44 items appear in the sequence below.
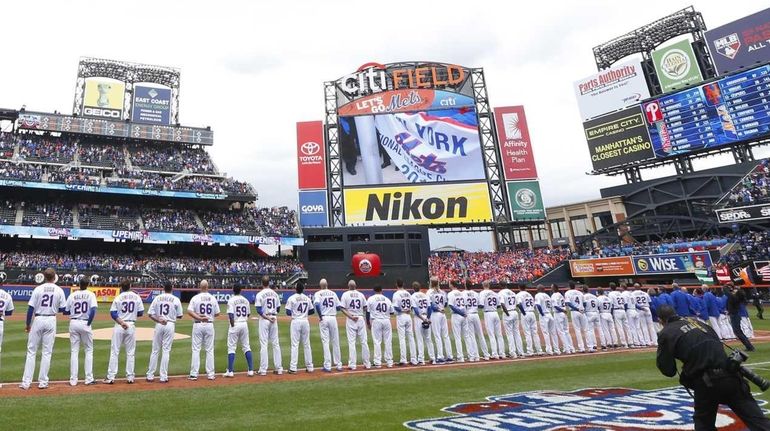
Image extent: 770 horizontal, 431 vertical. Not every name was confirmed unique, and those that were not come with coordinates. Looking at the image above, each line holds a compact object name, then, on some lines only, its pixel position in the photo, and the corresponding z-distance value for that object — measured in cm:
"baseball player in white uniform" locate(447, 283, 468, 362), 1146
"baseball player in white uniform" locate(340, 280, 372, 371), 1039
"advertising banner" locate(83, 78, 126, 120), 4462
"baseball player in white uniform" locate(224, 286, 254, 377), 921
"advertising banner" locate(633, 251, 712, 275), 2983
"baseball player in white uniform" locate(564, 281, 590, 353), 1307
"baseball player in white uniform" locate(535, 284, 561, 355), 1259
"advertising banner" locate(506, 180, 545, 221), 4556
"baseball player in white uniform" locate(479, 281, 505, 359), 1198
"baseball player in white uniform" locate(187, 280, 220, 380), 895
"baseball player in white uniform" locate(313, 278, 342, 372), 1007
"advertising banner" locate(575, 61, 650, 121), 4447
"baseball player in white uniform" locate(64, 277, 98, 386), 827
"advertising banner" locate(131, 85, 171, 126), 4585
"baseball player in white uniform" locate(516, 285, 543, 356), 1227
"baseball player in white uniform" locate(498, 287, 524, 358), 1201
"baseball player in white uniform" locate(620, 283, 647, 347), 1426
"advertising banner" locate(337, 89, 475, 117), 4775
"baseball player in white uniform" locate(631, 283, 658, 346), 1446
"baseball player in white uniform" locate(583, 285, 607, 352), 1349
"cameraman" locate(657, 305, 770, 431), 407
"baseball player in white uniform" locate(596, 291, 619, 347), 1378
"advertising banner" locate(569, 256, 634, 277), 3409
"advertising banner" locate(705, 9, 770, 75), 3734
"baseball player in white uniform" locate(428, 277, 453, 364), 1134
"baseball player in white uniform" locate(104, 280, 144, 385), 843
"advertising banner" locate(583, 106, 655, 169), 4338
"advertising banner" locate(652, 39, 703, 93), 4172
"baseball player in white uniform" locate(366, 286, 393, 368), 1065
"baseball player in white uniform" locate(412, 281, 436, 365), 1100
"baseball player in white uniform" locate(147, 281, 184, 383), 866
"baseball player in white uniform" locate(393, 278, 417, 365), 1093
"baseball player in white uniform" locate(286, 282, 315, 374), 979
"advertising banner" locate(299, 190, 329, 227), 4303
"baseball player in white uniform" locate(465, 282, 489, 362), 1158
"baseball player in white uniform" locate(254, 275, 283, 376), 954
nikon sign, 4369
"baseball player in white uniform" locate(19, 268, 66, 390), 785
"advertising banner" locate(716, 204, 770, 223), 2925
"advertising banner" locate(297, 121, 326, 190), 4459
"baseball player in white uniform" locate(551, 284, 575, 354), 1279
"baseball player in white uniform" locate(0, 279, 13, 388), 815
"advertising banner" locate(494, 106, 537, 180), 4638
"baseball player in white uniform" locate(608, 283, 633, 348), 1405
